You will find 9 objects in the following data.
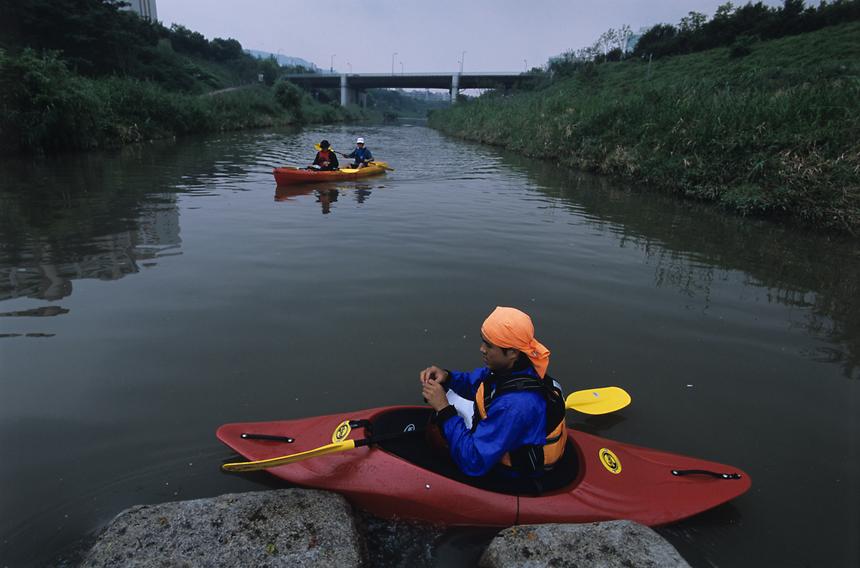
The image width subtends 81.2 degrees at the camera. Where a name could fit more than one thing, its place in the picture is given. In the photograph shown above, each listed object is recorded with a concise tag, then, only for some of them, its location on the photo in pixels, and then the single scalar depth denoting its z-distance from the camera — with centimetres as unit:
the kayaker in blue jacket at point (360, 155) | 1325
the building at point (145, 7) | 6332
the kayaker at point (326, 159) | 1230
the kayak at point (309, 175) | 1090
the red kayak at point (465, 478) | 249
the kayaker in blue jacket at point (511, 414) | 241
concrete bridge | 7075
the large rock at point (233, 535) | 206
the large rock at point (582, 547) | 215
